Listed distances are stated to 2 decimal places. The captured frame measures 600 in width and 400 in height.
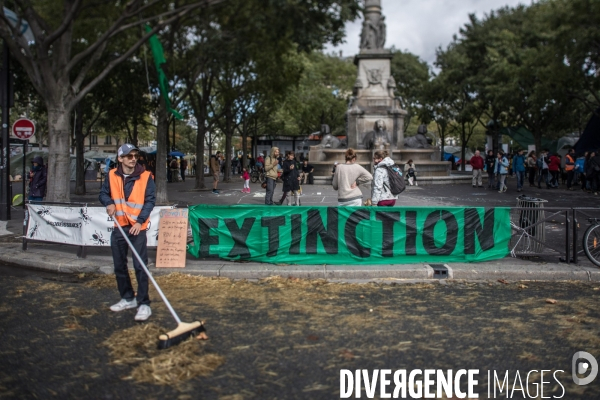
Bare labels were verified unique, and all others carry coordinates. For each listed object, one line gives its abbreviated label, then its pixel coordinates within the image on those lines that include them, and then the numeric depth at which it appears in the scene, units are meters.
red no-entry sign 17.34
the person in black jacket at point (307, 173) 25.41
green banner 9.52
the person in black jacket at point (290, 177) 15.93
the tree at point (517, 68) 30.31
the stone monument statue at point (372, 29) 31.52
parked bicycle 9.08
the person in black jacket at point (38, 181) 15.91
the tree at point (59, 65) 12.30
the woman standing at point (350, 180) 10.43
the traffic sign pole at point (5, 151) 14.41
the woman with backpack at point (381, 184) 10.61
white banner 9.92
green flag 14.19
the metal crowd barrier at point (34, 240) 9.98
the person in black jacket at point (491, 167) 25.03
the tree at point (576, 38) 23.42
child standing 24.02
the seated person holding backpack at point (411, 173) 27.49
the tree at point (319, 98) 47.88
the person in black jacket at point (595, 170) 22.67
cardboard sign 9.09
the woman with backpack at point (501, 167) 23.33
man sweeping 6.45
